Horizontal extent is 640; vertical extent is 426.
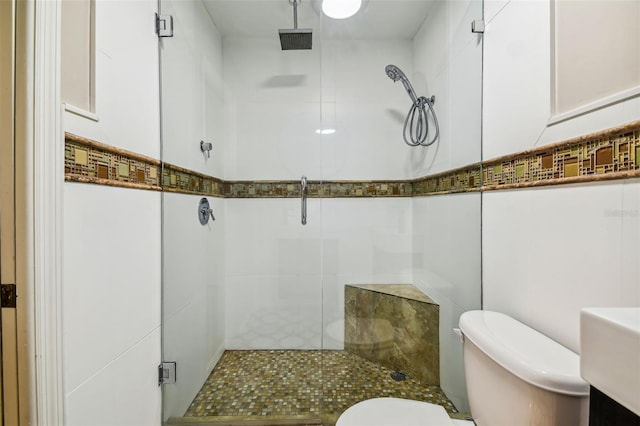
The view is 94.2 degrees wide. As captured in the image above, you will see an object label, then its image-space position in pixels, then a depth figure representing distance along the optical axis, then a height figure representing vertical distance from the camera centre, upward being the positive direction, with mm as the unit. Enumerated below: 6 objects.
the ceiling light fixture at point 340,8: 1804 +1240
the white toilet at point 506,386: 708 -469
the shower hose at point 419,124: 1871 +566
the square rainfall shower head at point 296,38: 1836 +1085
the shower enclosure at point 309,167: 1810 +287
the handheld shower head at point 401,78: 1965 +883
